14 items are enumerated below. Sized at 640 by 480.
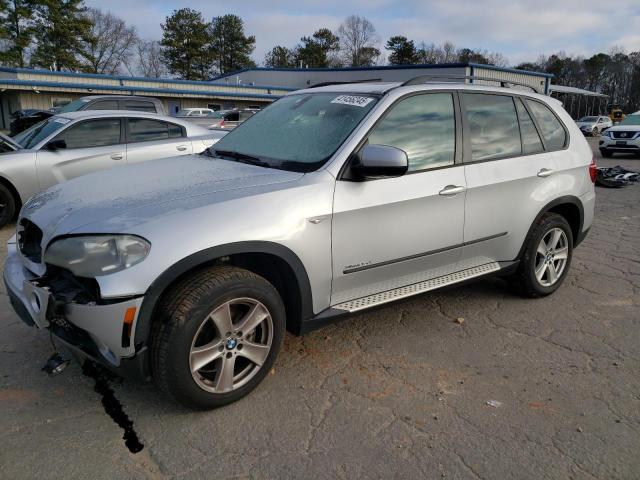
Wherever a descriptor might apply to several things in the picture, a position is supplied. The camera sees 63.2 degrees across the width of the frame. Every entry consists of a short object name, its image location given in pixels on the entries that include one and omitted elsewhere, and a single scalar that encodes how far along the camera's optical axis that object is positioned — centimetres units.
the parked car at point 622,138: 1848
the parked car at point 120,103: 1271
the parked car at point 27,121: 1664
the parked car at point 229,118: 1667
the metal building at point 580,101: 5376
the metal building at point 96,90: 3131
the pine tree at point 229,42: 7488
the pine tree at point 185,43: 6838
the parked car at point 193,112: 2800
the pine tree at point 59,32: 5284
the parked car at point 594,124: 3681
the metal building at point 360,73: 3484
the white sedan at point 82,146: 677
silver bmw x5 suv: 254
